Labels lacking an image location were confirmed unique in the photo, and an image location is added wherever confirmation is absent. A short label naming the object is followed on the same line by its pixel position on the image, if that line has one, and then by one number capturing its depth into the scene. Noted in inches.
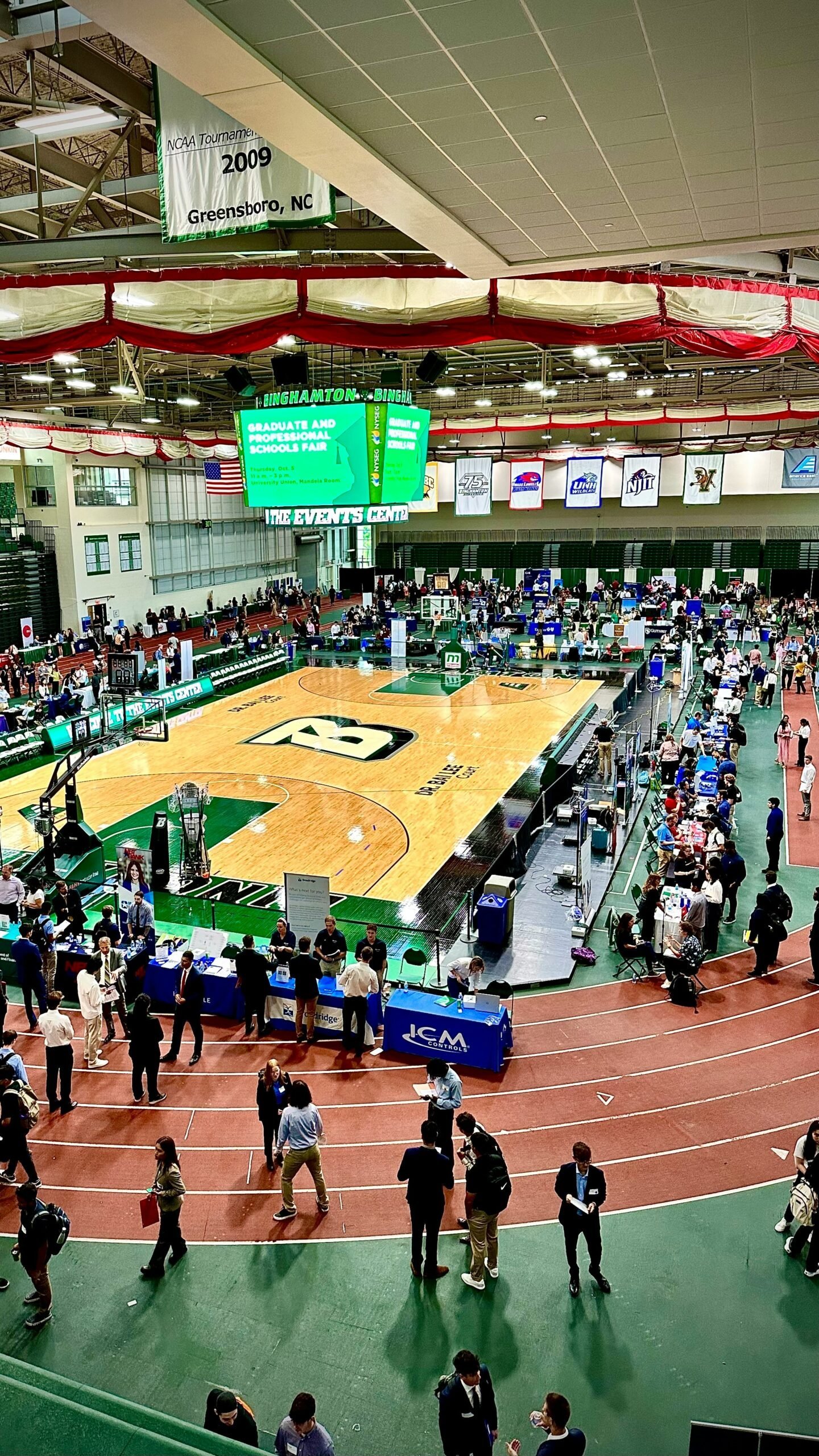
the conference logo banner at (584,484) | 1481.3
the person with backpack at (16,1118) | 296.5
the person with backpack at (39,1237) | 248.1
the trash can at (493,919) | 504.4
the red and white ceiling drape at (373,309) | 392.8
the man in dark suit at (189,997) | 385.7
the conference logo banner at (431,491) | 1557.6
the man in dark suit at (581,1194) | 255.3
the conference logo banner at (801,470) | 1583.4
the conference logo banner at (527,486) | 1583.4
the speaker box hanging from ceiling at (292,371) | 629.9
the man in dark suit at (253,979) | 414.9
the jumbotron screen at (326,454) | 555.5
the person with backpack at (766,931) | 468.4
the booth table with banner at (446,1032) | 390.6
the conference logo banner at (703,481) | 1504.7
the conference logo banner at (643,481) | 1533.0
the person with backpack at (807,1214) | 273.4
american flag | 1187.9
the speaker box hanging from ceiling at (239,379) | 695.7
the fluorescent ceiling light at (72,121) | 319.3
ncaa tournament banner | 285.6
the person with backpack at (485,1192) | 254.2
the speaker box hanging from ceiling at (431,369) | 639.8
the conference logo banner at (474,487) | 1469.0
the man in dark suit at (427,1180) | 256.1
